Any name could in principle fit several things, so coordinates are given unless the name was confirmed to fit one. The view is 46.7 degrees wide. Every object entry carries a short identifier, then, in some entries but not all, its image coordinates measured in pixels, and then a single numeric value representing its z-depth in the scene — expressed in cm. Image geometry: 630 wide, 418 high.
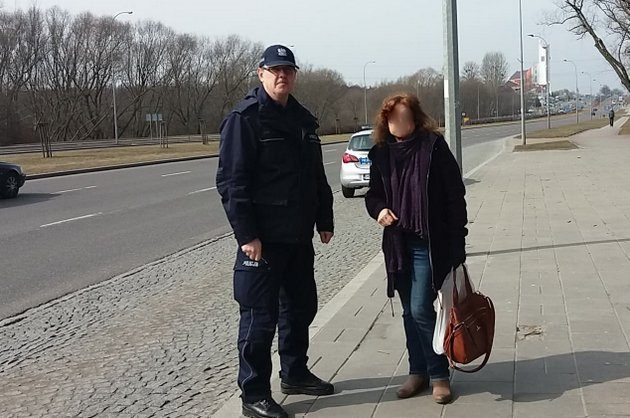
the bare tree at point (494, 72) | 12825
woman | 400
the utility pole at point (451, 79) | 866
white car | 1694
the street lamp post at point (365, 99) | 9219
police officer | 384
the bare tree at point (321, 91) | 9544
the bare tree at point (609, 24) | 4706
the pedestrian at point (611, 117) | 6628
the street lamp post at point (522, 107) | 3716
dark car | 1884
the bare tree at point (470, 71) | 12550
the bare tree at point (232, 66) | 9906
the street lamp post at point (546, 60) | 4294
